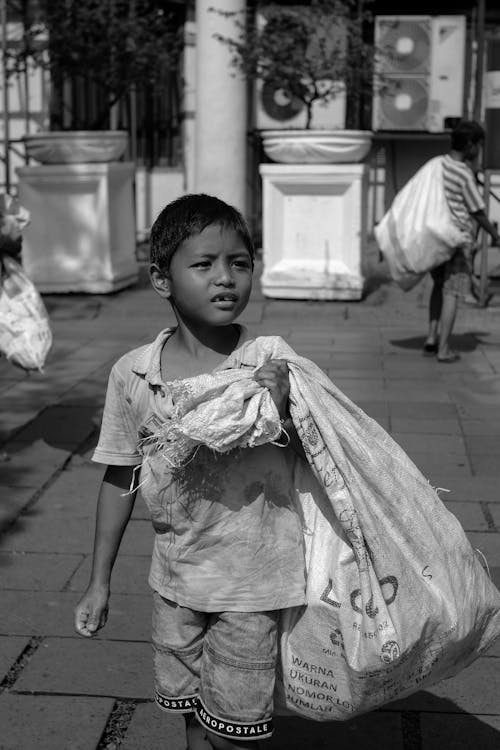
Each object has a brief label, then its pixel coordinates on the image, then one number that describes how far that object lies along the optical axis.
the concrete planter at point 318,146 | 10.34
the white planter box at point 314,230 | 10.47
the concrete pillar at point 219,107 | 11.58
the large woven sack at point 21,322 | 5.70
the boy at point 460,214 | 7.96
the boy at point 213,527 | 2.50
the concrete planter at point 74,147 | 10.84
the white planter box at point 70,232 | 10.86
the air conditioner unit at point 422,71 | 15.01
